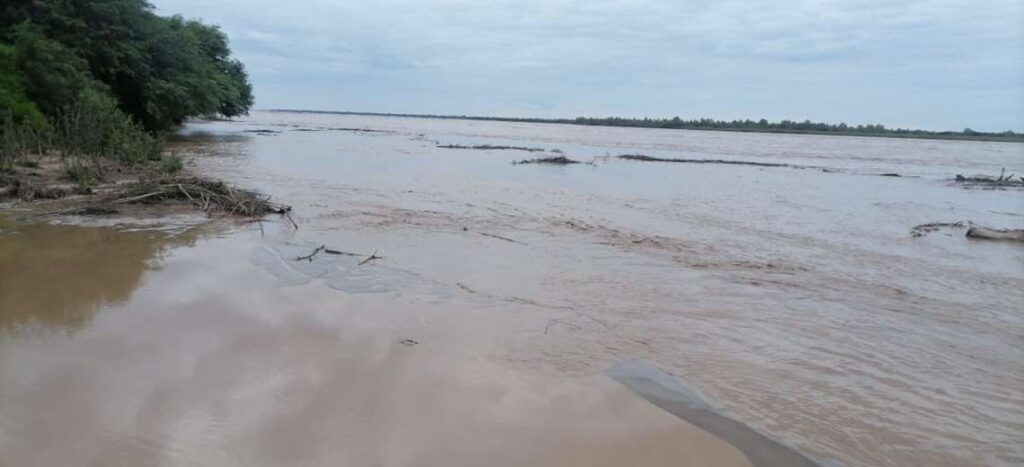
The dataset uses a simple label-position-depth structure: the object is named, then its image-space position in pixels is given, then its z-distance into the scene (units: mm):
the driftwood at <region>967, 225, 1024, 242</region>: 11195
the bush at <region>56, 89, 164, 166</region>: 13469
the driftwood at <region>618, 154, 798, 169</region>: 29625
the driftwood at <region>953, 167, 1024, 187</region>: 22609
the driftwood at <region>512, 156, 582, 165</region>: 25828
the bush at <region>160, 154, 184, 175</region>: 13594
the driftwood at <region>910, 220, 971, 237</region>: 11736
